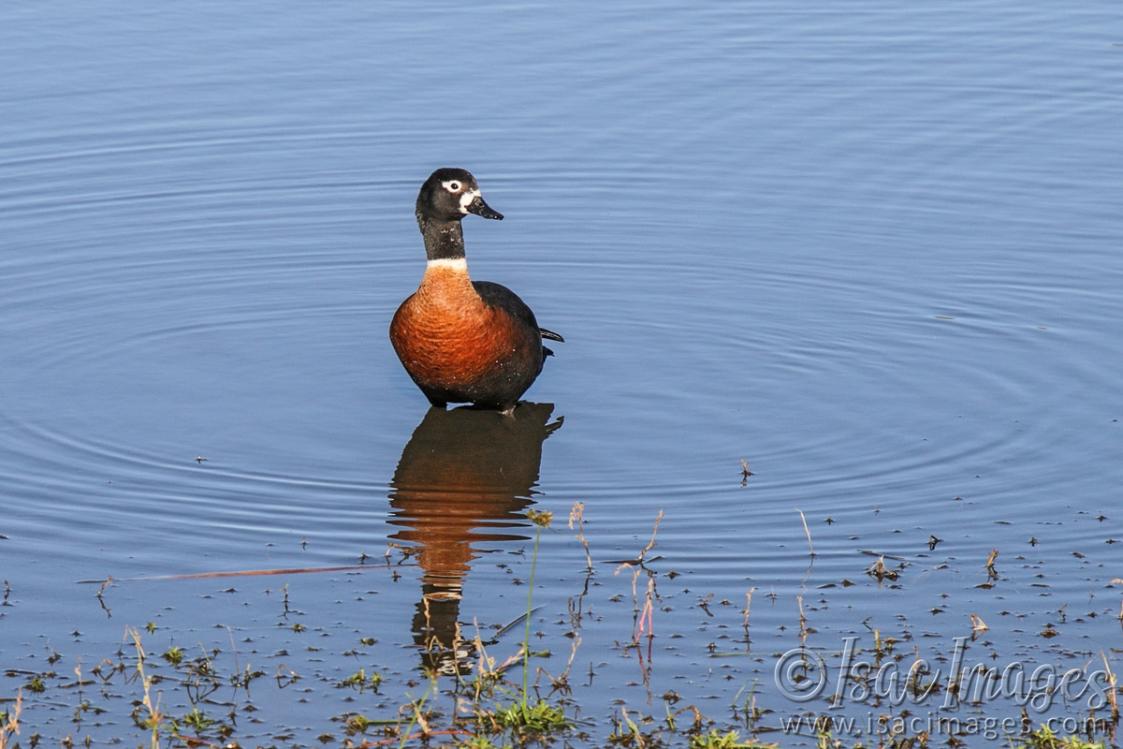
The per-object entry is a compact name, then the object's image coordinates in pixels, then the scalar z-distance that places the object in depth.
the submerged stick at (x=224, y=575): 15.77
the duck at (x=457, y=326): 20.31
